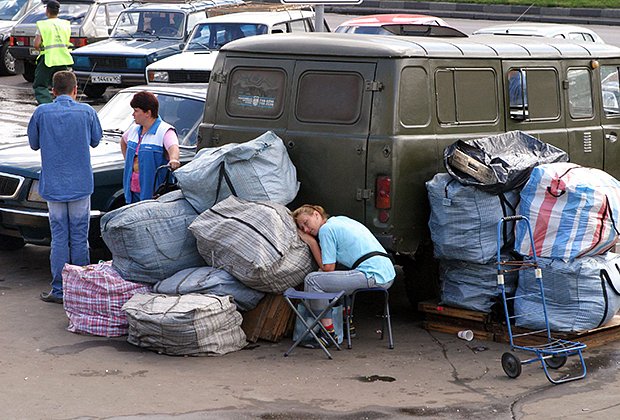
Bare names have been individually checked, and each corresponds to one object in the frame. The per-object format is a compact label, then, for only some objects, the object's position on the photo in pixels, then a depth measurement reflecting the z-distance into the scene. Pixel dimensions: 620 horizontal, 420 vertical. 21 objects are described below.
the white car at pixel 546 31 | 25.56
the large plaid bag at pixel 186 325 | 11.41
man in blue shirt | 13.06
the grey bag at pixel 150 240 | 12.27
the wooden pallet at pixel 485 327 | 12.01
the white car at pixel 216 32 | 22.57
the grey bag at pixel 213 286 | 11.90
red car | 26.88
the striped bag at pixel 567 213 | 11.95
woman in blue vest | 13.60
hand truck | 10.93
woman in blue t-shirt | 11.68
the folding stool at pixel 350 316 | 11.98
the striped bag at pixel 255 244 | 11.72
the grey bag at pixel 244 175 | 12.35
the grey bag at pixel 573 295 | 11.92
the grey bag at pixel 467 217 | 12.13
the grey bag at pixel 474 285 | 12.38
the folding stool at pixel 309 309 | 11.52
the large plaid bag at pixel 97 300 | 12.21
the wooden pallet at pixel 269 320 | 12.04
